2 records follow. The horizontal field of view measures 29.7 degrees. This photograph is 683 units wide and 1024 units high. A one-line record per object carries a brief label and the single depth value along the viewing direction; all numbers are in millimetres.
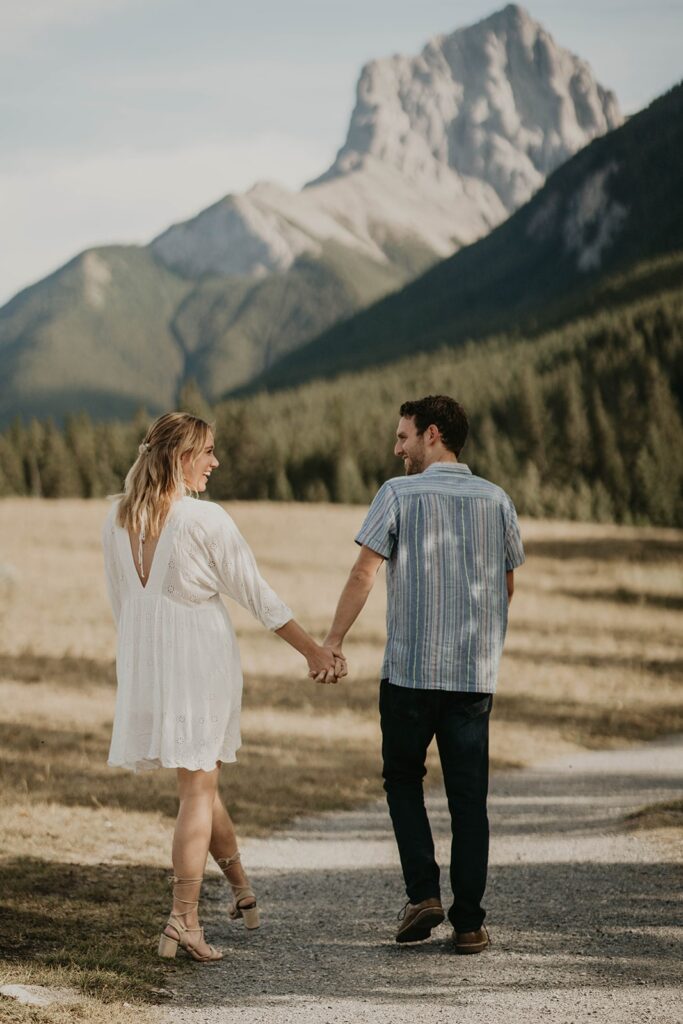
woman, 5758
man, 6125
